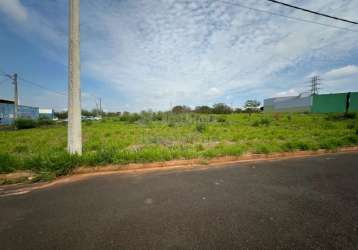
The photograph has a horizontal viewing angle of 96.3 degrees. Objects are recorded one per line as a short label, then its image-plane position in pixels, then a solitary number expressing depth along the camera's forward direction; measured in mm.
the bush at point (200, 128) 12092
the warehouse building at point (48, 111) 60000
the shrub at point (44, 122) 22117
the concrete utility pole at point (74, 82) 4199
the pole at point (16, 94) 20494
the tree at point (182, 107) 50859
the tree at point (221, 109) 56047
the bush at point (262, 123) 16141
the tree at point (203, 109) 56062
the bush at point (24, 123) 18609
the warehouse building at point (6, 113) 26547
